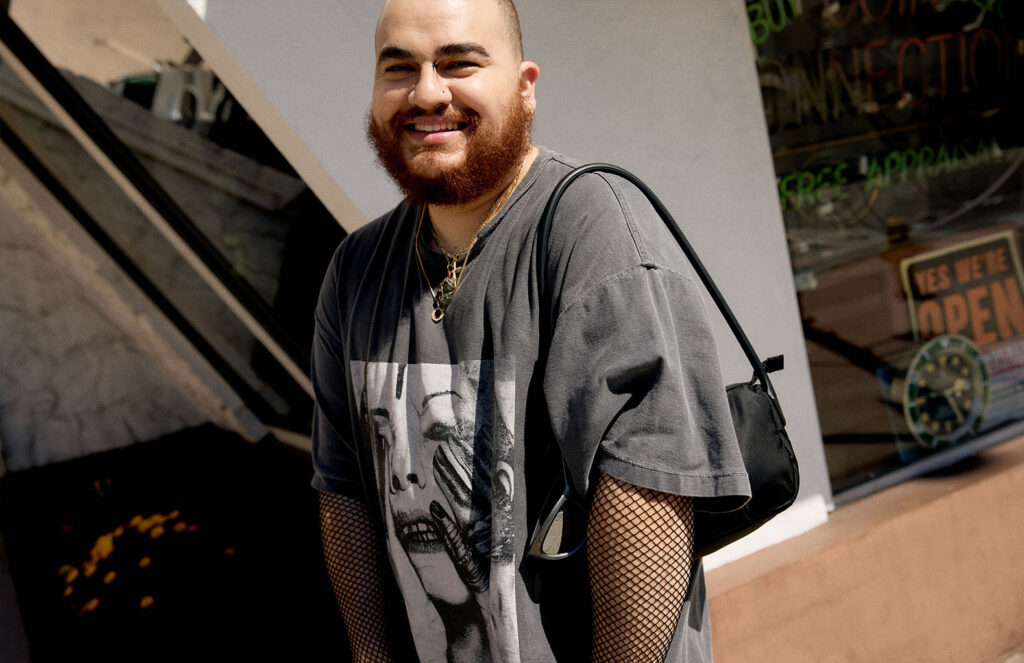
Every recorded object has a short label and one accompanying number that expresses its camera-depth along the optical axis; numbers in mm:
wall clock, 3014
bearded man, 1092
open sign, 3072
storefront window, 2758
